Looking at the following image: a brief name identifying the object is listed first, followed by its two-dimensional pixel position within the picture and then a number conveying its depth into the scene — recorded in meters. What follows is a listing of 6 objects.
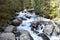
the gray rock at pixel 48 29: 3.70
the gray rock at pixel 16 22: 4.46
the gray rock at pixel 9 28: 3.68
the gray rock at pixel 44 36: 3.44
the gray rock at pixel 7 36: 3.05
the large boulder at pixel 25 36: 3.11
